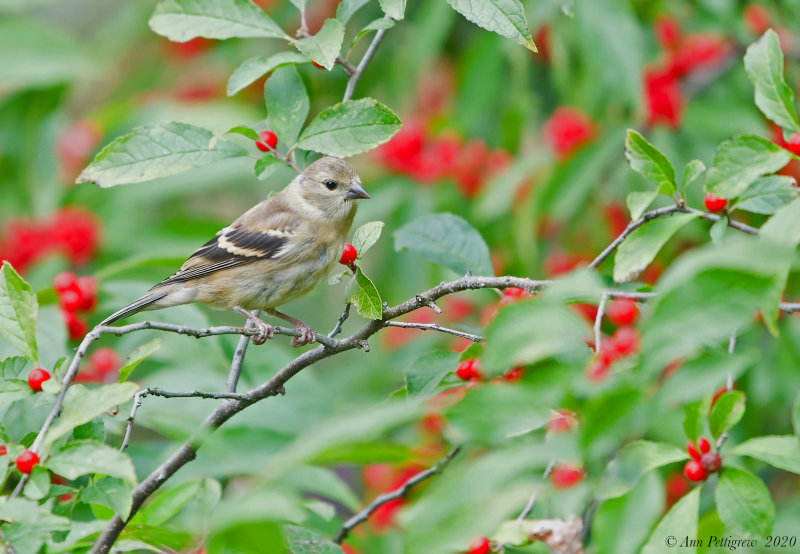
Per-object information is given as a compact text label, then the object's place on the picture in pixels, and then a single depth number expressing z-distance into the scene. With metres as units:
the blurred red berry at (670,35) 9.98
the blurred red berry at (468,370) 4.83
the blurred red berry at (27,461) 3.76
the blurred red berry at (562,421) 3.59
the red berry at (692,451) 4.22
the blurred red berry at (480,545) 4.50
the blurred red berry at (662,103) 8.91
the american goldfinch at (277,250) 8.23
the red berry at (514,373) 4.43
